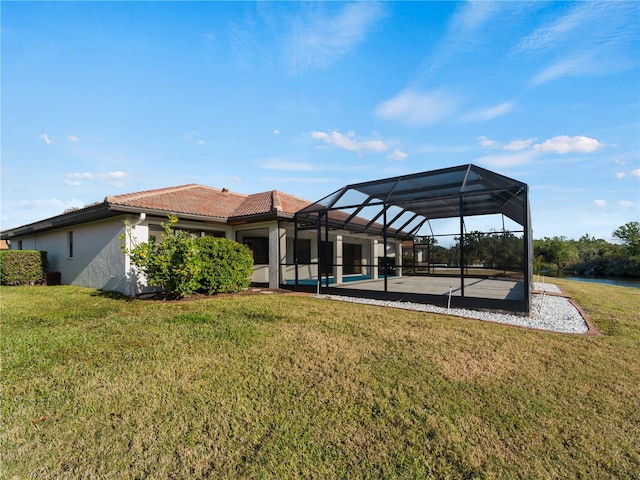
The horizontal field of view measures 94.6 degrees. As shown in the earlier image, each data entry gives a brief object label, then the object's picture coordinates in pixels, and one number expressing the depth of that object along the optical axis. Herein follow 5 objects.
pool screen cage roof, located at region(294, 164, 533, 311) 8.45
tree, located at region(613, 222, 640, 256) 36.21
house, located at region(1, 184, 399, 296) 10.51
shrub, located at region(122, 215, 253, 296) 9.12
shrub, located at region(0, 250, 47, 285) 13.00
